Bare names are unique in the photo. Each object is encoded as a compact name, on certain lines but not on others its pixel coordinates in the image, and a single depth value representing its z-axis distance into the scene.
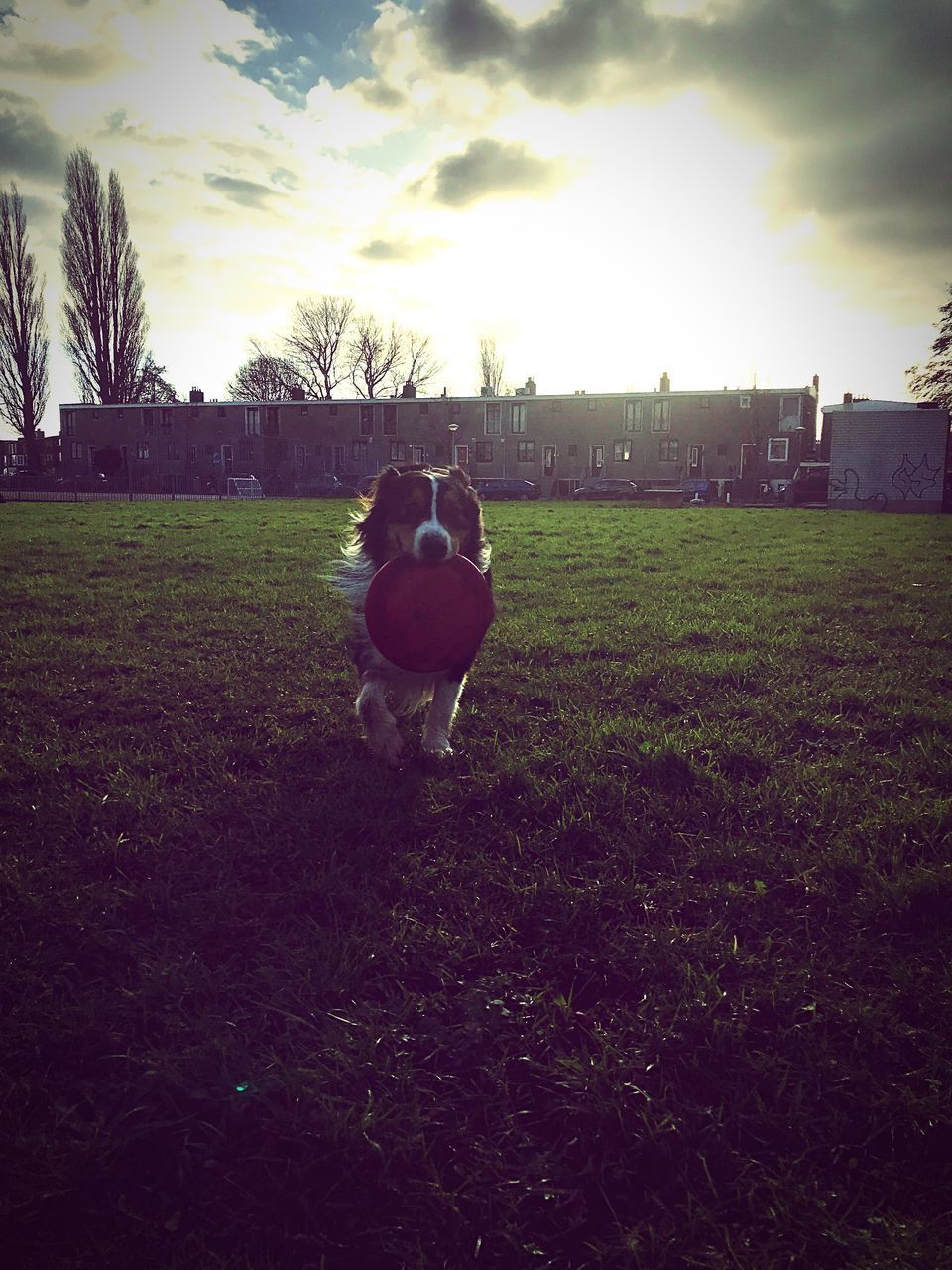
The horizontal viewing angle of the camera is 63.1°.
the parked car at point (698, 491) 50.36
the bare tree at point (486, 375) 81.38
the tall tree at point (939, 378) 43.41
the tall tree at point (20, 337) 49.01
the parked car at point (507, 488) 48.69
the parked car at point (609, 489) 48.84
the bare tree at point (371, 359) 73.88
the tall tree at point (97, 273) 51.94
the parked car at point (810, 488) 49.28
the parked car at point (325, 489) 49.24
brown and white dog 4.38
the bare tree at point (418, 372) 75.38
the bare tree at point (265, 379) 73.88
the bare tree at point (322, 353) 73.06
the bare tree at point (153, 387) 61.62
